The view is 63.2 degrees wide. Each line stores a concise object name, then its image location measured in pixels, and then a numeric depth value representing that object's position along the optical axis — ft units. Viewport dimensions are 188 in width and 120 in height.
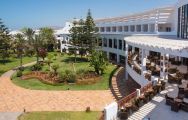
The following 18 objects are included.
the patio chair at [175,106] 34.65
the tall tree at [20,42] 115.64
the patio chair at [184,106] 34.38
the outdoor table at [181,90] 37.95
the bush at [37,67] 98.39
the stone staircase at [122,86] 63.66
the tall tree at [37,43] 121.65
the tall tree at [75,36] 110.64
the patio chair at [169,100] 35.78
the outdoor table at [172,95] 39.09
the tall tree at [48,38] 149.98
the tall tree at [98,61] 83.22
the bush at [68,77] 77.93
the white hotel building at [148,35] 47.33
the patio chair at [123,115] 35.07
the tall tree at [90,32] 109.22
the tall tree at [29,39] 126.56
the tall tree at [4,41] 124.80
